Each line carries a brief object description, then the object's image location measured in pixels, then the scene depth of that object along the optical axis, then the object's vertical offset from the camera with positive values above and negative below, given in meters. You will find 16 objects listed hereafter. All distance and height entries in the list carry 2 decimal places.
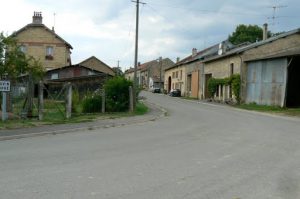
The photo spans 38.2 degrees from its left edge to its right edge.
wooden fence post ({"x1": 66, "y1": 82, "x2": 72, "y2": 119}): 22.20 -1.12
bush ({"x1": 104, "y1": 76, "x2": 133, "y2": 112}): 27.52 -0.89
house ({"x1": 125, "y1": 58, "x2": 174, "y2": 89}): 113.12 +2.50
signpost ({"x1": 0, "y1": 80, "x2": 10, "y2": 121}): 19.25 -0.58
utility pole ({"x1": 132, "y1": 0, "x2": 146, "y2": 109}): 31.60 +3.11
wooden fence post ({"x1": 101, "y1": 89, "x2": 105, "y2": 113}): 26.59 -1.58
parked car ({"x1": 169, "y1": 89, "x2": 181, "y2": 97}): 72.76 -1.92
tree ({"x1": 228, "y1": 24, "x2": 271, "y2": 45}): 85.62 +9.90
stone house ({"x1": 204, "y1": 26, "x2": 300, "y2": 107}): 36.66 +1.35
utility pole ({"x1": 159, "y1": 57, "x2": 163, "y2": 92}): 109.30 +2.74
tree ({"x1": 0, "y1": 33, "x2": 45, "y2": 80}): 22.56 +0.89
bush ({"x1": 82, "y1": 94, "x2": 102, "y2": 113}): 26.30 -1.46
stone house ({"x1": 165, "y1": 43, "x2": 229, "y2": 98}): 65.31 +1.16
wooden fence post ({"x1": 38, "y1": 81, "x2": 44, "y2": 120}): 20.36 -1.08
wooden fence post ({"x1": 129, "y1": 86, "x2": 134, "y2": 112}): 28.11 -1.27
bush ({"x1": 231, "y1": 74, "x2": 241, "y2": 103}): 44.31 -0.28
